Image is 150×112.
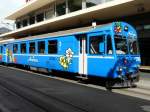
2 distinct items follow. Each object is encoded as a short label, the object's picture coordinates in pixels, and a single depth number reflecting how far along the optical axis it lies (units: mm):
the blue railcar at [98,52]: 7933
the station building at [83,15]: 12646
